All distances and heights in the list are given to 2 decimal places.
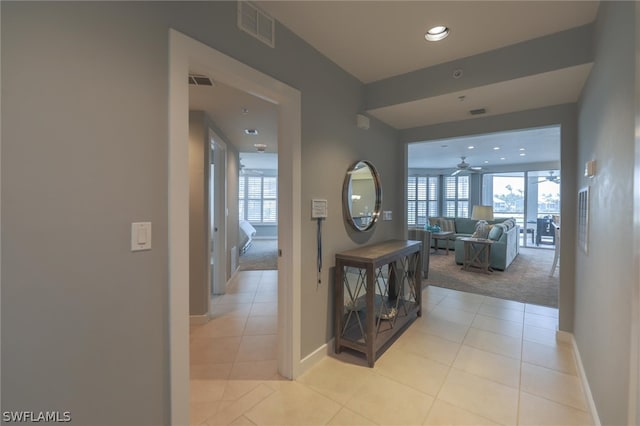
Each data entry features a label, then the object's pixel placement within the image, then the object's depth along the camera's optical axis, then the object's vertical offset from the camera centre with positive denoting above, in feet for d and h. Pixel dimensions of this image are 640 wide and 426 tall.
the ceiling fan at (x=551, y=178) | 27.27 +3.03
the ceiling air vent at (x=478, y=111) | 9.41 +3.35
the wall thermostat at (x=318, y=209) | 7.31 -0.05
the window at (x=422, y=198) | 34.40 +1.23
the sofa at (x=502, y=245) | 17.70 -2.57
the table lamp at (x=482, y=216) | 18.92 -0.56
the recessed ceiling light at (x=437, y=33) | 6.45 +4.21
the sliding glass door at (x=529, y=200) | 27.73 +0.84
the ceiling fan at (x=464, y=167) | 25.25 +4.13
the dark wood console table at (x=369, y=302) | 7.42 -2.84
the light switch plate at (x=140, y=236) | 4.05 -0.44
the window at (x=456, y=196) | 32.68 +1.44
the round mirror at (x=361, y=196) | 8.57 +0.40
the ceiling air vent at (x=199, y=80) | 7.29 +3.47
